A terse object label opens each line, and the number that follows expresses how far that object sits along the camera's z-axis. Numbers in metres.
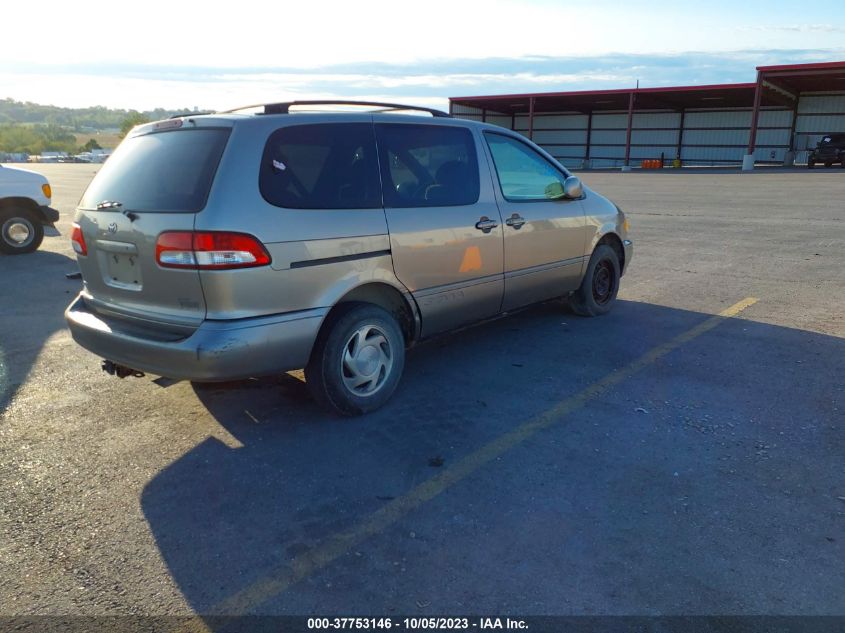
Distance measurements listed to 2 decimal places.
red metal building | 41.28
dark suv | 37.47
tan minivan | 3.49
